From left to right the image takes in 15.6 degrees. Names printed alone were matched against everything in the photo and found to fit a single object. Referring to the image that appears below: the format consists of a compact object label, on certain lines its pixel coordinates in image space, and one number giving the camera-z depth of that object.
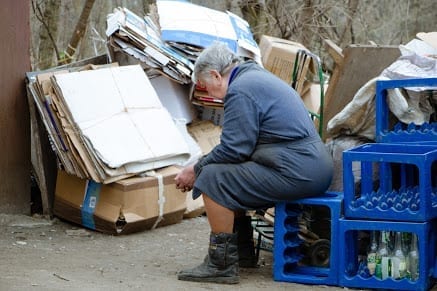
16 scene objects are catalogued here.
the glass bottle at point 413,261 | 8.34
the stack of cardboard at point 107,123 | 10.49
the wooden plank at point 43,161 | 11.43
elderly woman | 8.62
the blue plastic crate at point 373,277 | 8.19
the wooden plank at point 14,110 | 11.32
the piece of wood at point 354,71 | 11.04
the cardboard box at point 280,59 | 12.99
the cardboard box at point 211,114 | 12.61
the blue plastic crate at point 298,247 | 8.63
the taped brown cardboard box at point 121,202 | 10.59
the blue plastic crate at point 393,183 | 8.17
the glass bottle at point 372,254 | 8.52
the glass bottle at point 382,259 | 8.41
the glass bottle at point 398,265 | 8.38
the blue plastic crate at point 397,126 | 9.09
